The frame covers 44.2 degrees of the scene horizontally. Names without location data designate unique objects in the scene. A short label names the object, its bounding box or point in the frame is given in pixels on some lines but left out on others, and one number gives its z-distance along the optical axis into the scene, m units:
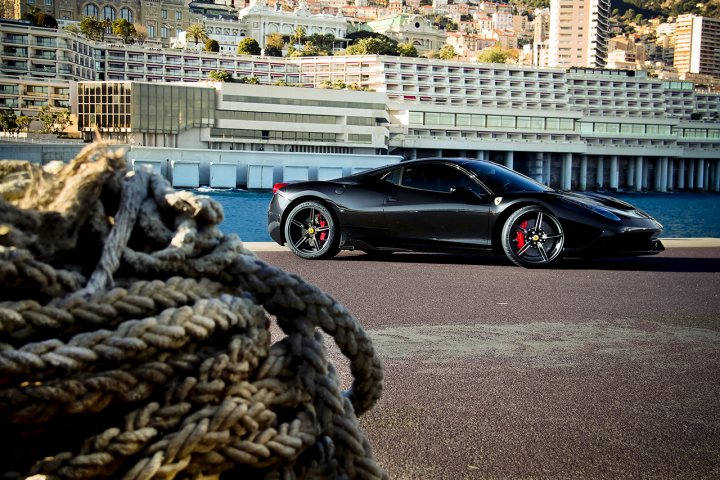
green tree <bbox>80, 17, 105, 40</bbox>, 143.38
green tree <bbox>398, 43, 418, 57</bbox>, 170.00
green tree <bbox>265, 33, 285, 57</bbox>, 167.41
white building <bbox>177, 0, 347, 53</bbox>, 194.12
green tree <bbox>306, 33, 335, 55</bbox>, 192.50
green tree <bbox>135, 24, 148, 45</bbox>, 158.05
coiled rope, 1.50
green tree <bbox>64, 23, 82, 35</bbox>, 148.59
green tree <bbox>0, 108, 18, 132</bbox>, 95.50
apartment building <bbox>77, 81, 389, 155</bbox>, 99.75
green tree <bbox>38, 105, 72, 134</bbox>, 101.31
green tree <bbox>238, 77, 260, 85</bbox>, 119.44
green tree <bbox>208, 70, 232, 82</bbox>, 120.69
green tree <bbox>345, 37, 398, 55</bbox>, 161.62
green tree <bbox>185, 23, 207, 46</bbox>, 168.50
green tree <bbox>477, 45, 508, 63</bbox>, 182.38
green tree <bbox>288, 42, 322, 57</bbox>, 164.38
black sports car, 9.33
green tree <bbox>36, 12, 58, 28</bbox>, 126.56
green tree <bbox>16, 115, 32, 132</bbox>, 97.50
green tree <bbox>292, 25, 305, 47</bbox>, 190.30
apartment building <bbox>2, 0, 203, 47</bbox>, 174.00
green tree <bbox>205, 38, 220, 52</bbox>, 149.50
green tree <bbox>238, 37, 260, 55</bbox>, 158.50
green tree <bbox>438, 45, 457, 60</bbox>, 178.38
